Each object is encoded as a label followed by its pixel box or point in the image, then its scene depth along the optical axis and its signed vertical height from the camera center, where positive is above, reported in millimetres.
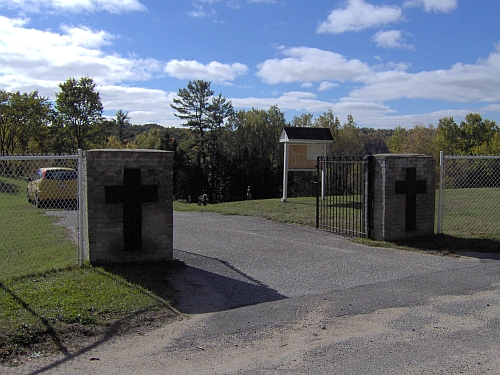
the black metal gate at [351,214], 10820 -1335
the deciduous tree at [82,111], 36562 +4014
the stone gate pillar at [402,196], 10461 -668
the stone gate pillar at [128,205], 7500 -653
